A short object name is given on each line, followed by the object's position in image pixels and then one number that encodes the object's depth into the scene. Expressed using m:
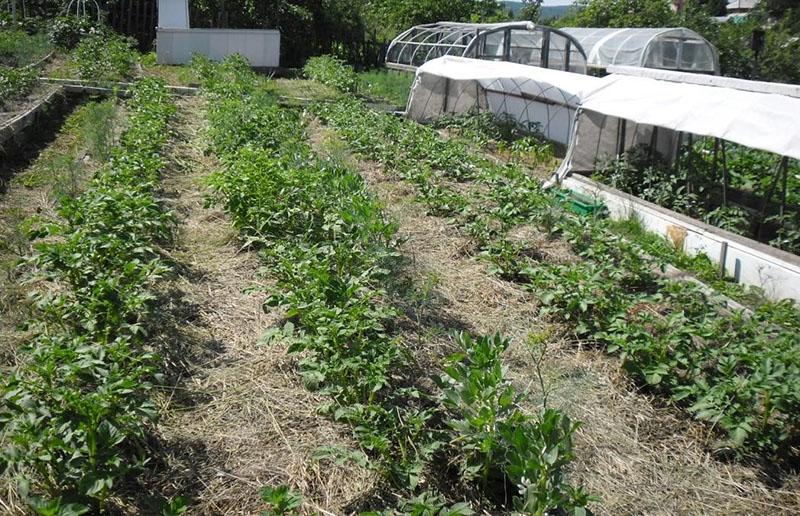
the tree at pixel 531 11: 25.38
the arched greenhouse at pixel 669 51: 13.28
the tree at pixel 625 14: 19.94
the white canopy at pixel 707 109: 6.31
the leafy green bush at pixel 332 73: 15.22
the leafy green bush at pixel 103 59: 13.02
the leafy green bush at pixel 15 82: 9.95
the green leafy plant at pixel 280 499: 2.70
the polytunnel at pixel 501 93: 10.70
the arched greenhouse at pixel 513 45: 13.65
